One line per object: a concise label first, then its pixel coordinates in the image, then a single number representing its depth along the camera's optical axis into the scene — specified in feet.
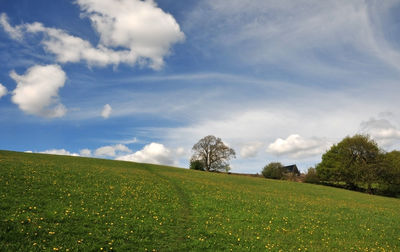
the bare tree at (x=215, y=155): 303.89
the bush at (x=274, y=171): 291.93
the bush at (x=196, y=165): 284.20
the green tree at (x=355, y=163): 218.18
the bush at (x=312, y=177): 266.98
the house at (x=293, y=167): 456.08
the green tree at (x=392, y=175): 213.46
